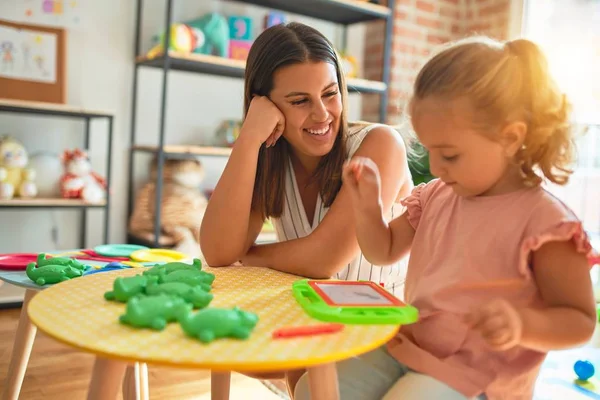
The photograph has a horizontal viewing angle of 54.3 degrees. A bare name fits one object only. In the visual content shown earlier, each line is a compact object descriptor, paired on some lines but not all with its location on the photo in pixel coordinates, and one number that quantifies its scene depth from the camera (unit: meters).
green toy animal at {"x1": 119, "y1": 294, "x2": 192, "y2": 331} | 0.67
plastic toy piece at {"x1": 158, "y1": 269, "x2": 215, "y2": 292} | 0.85
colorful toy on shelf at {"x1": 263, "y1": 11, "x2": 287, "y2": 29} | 3.07
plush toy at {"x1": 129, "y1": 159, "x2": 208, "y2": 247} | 2.74
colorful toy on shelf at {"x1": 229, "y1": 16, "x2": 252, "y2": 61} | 2.90
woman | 1.12
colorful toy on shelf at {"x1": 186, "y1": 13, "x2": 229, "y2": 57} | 2.81
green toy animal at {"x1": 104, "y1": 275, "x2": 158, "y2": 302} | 0.77
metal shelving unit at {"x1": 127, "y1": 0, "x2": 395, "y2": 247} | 2.62
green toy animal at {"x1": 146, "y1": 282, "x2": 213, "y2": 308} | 0.76
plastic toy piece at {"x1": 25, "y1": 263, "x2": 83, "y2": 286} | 1.08
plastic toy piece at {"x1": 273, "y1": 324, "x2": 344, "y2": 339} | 0.66
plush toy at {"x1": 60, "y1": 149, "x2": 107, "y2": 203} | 2.53
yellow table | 0.59
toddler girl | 0.75
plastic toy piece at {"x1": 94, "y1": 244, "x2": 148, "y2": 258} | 1.41
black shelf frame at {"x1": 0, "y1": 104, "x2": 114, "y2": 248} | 2.46
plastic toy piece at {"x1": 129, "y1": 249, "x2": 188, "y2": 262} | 1.38
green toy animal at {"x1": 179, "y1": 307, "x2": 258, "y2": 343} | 0.64
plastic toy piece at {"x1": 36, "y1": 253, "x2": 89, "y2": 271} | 1.16
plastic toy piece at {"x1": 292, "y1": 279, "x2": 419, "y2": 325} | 0.72
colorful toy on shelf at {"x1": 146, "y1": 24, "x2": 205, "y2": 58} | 2.65
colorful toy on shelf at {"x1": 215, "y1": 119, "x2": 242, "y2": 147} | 2.98
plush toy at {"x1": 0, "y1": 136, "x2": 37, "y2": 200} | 2.42
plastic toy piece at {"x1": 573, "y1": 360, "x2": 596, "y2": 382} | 1.72
